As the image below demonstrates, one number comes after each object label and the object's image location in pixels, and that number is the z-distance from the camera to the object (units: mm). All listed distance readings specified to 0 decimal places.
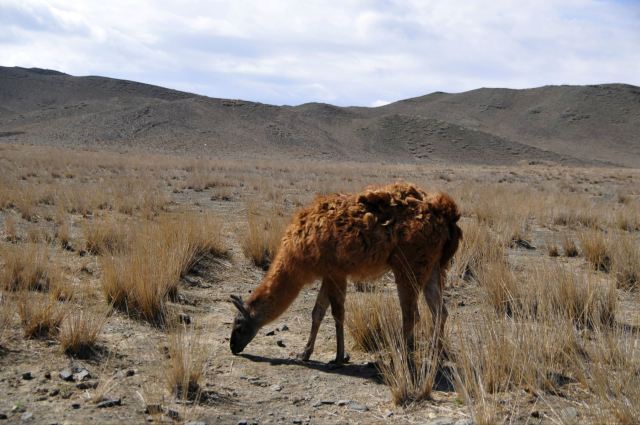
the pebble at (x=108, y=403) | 4793
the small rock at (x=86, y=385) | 5117
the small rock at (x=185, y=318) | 7330
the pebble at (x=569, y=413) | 4332
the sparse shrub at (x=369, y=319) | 6719
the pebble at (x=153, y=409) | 4586
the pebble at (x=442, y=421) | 4742
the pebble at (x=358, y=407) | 5111
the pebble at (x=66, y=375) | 5238
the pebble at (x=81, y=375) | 5250
